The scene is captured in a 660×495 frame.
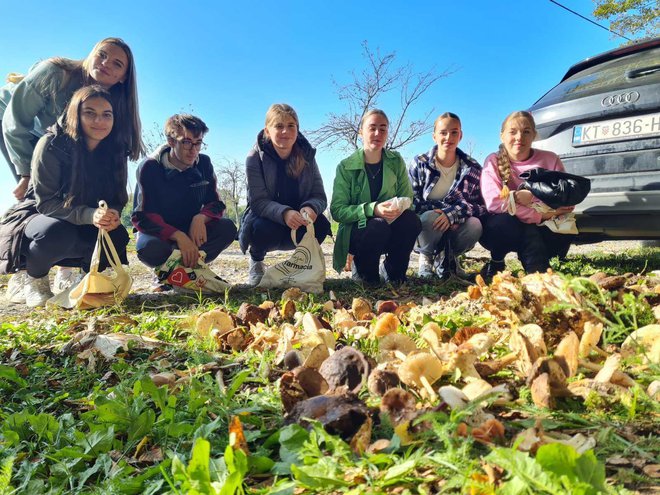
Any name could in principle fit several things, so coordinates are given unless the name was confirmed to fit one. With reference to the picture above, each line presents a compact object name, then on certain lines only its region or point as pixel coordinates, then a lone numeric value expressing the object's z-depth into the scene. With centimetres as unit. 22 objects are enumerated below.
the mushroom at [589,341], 124
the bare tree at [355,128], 1967
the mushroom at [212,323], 204
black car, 326
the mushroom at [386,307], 216
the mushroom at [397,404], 100
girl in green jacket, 377
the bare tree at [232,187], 3388
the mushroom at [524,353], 121
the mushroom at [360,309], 216
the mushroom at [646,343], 116
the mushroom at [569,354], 117
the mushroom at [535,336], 128
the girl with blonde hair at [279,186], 384
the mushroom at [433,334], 142
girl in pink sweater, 371
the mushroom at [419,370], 117
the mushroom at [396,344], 140
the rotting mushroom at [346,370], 123
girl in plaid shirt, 402
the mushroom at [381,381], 116
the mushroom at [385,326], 169
